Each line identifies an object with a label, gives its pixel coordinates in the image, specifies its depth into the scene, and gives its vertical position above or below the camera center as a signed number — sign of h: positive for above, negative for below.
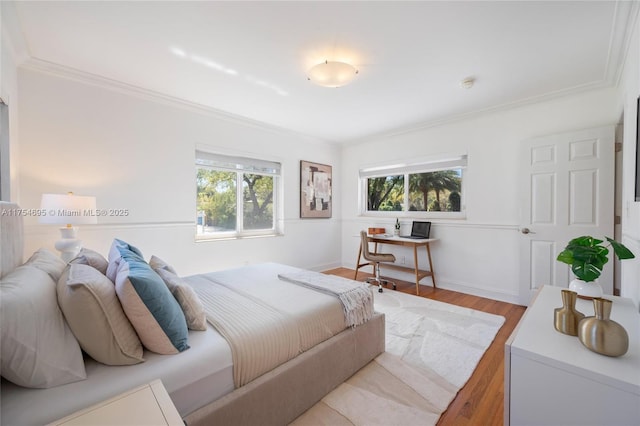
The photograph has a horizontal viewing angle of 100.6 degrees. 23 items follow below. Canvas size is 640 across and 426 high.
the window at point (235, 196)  3.63 +0.19
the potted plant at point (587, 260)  1.22 -0.24
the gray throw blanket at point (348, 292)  1.87 -0.62
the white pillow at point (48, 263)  1.37 -0.30
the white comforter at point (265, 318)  1.33 -0.64
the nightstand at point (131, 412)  0.74 -0.60
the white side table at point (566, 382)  0.84 -0.59
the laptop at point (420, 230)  3.97 -0.32
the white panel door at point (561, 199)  2.67 +0.11
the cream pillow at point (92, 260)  1.51 -0.30
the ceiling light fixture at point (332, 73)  2.17 +1.13
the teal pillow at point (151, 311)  1.13 -0.45
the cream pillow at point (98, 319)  1.03 -0.44
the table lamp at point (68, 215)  2.20 -0.06
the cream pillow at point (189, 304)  1.40 -0.51
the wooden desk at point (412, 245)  3.65 -0.51
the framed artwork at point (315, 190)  4.65 +0.35
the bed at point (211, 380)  0.90 -0.73
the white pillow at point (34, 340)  0.85 -0.45
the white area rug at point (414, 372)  1.52 -1.16
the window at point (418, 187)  3.90 +0.35
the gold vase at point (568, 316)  1.09 -0.45
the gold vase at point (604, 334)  0.93 -0.45
